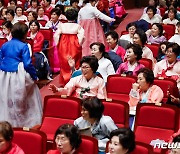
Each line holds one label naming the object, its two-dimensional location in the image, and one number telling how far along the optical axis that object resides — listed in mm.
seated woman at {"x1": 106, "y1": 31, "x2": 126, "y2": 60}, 5798
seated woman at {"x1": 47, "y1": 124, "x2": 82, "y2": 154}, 3145
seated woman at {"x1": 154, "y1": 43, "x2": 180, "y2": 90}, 5161
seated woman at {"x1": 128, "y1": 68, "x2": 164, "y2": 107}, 4289
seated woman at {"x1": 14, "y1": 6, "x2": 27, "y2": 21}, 8344
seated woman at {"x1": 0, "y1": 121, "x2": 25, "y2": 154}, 3135
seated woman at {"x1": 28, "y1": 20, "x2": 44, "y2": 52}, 6758
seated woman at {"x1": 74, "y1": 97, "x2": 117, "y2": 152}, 3617
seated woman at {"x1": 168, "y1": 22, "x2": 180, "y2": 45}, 6614
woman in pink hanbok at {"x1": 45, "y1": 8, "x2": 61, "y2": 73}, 7227
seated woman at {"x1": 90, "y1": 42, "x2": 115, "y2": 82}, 5195
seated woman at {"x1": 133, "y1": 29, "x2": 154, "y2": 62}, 5805
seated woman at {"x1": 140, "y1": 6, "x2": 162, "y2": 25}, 8234
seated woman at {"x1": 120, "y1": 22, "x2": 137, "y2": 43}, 6363
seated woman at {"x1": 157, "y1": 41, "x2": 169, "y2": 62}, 5770
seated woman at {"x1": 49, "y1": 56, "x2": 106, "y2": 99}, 4438
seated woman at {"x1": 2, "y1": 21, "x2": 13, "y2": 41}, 6800
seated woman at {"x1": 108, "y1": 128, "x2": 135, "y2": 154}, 3090
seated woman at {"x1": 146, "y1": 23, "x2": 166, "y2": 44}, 6738
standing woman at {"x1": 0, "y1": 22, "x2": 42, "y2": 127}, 4637
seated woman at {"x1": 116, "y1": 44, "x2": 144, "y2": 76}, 5087
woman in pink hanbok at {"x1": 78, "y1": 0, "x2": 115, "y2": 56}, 7430
